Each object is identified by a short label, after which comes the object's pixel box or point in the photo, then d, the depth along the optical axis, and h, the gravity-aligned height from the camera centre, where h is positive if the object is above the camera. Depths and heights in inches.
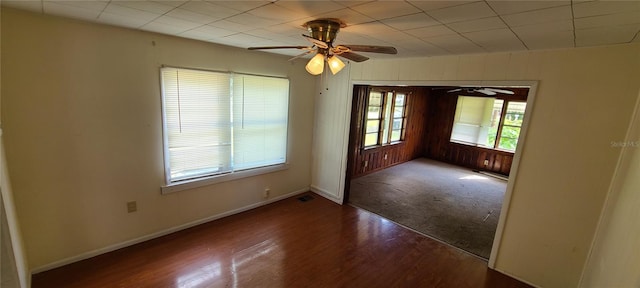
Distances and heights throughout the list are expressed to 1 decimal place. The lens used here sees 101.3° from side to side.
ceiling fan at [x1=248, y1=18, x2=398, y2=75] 70.9 +15.7
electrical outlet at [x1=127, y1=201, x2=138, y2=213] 113.0 -50.6
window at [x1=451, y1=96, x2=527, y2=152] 260.7 -7.7
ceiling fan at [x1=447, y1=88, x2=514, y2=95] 237.4 +22.5
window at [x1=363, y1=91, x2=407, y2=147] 238.4 -10.3
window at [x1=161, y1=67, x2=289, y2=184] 118.2 -13.5
